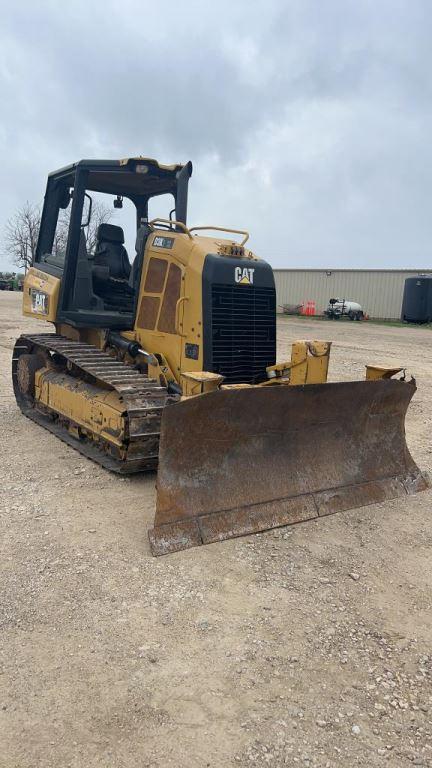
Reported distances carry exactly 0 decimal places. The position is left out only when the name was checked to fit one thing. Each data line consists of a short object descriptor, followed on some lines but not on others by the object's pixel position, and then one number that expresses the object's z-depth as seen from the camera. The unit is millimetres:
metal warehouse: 33625
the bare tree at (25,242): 51941
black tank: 29266
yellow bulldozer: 4516
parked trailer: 32219
